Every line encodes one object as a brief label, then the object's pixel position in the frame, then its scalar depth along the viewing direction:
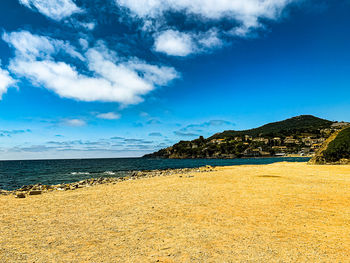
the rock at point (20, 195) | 17.31
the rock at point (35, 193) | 18.80
